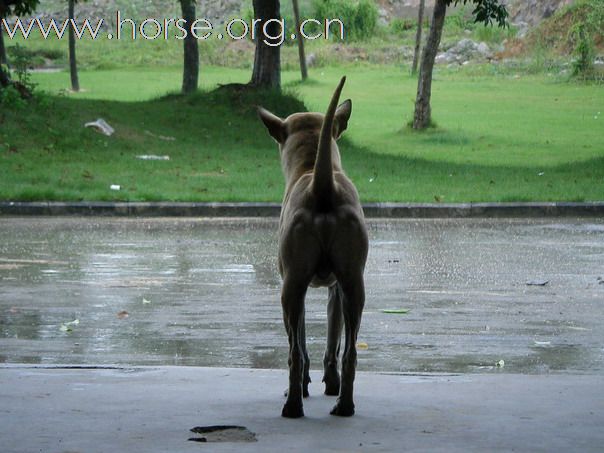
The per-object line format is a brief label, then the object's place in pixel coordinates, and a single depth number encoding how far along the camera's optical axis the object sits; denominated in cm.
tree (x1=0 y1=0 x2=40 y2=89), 1781
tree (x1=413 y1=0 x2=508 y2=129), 2641
